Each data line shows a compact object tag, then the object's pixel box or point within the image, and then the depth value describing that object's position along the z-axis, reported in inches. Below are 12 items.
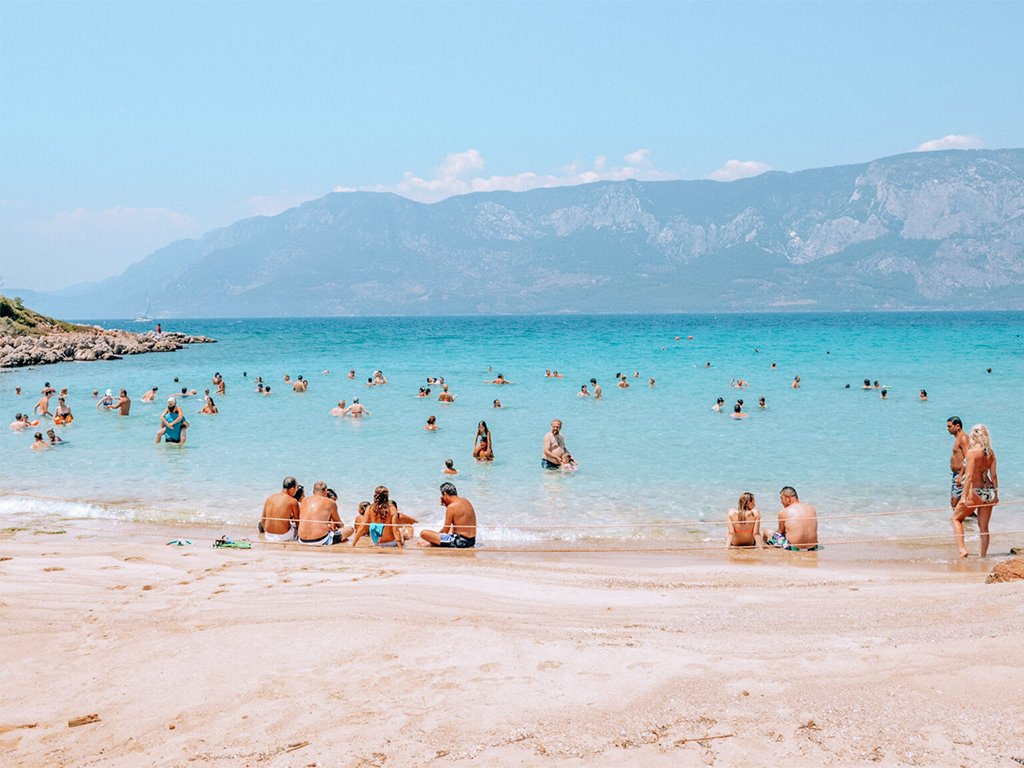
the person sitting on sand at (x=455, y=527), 456.4
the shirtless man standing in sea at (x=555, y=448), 689.0
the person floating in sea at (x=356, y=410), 1045.8
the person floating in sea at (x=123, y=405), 1071.8
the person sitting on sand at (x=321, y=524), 468.1
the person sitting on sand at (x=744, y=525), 448.5
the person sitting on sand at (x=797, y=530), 445.1
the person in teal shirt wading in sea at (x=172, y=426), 840.9
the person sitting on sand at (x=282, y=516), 477.7
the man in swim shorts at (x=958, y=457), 446.6
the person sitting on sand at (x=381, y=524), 459.5
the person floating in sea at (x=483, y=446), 729.0
